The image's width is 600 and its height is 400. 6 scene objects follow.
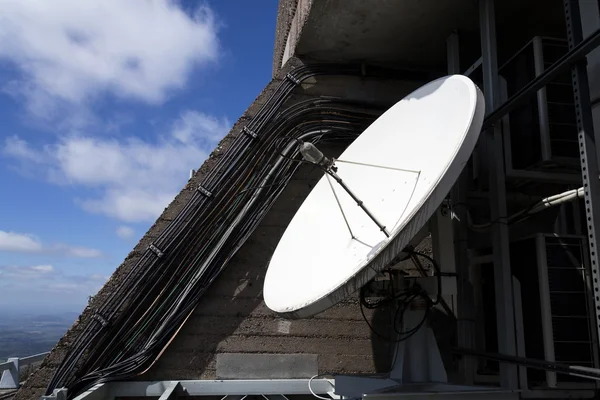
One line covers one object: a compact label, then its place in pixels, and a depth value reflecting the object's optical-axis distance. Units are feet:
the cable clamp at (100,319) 10.05
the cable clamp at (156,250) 10.60
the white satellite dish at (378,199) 5.57
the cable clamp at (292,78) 12.10
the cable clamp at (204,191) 11.15
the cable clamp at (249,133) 11.63
